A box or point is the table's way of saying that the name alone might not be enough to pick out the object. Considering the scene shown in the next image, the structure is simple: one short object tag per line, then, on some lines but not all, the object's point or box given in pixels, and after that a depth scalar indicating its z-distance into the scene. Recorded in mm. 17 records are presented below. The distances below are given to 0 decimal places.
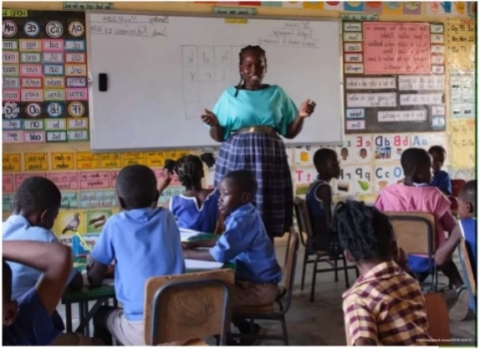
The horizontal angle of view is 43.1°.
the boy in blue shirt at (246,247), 2607
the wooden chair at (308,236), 3928
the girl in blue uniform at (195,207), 3186
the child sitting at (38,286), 1580
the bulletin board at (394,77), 5609
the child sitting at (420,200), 3310
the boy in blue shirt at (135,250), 2162
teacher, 3516
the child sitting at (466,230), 2787
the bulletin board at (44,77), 4664
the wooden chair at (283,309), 2715
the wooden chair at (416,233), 3131
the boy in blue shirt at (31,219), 1839
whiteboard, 4855
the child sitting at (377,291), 1453
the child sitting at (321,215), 3969
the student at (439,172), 4699
